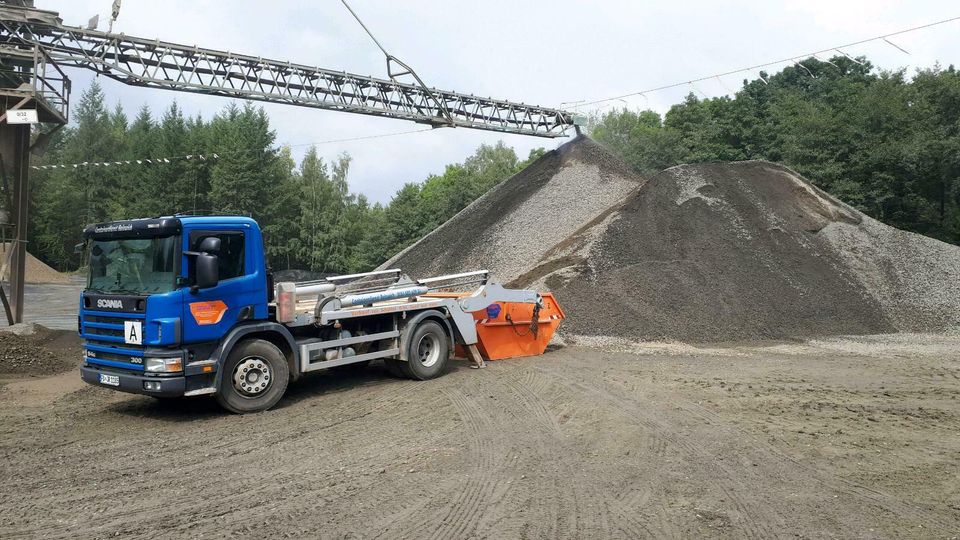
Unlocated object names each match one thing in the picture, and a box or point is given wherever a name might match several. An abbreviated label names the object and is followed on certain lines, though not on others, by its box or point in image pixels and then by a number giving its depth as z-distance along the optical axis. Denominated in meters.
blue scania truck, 7.79
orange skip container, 12.11
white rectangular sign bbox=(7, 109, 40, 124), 14.20
